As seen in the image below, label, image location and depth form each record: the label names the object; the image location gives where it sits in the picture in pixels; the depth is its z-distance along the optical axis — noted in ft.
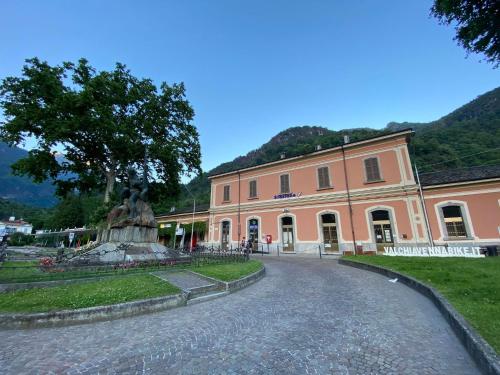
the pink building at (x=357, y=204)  50.34
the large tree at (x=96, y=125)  48.29
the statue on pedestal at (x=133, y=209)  38.34
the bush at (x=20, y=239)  125.29
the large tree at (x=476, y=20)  24.71
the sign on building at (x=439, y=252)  40.10
